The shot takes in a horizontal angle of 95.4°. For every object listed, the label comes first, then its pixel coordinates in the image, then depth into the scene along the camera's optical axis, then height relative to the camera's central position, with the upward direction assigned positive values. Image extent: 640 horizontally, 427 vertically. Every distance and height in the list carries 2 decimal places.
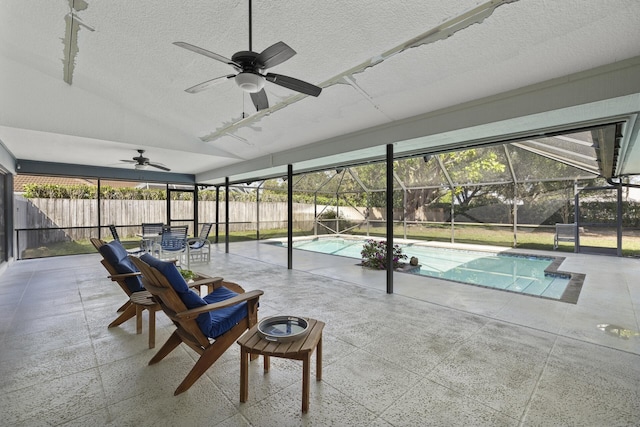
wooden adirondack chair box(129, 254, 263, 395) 1.96 -0.74
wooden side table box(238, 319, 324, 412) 1.68 -0.80
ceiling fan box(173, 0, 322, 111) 1.99 +1.08
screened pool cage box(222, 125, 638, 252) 8.05 +0.59
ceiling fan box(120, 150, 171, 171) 6.05 +1.08
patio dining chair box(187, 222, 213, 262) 6.99 -0.79
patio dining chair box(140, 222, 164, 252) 6.81 -0.50
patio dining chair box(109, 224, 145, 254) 6.06 -0.92
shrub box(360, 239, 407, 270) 6.06 -0.94
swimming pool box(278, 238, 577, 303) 4.97 -1.25
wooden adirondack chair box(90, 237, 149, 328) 2.99 -0.72
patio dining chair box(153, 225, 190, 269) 6.48 -0.66
